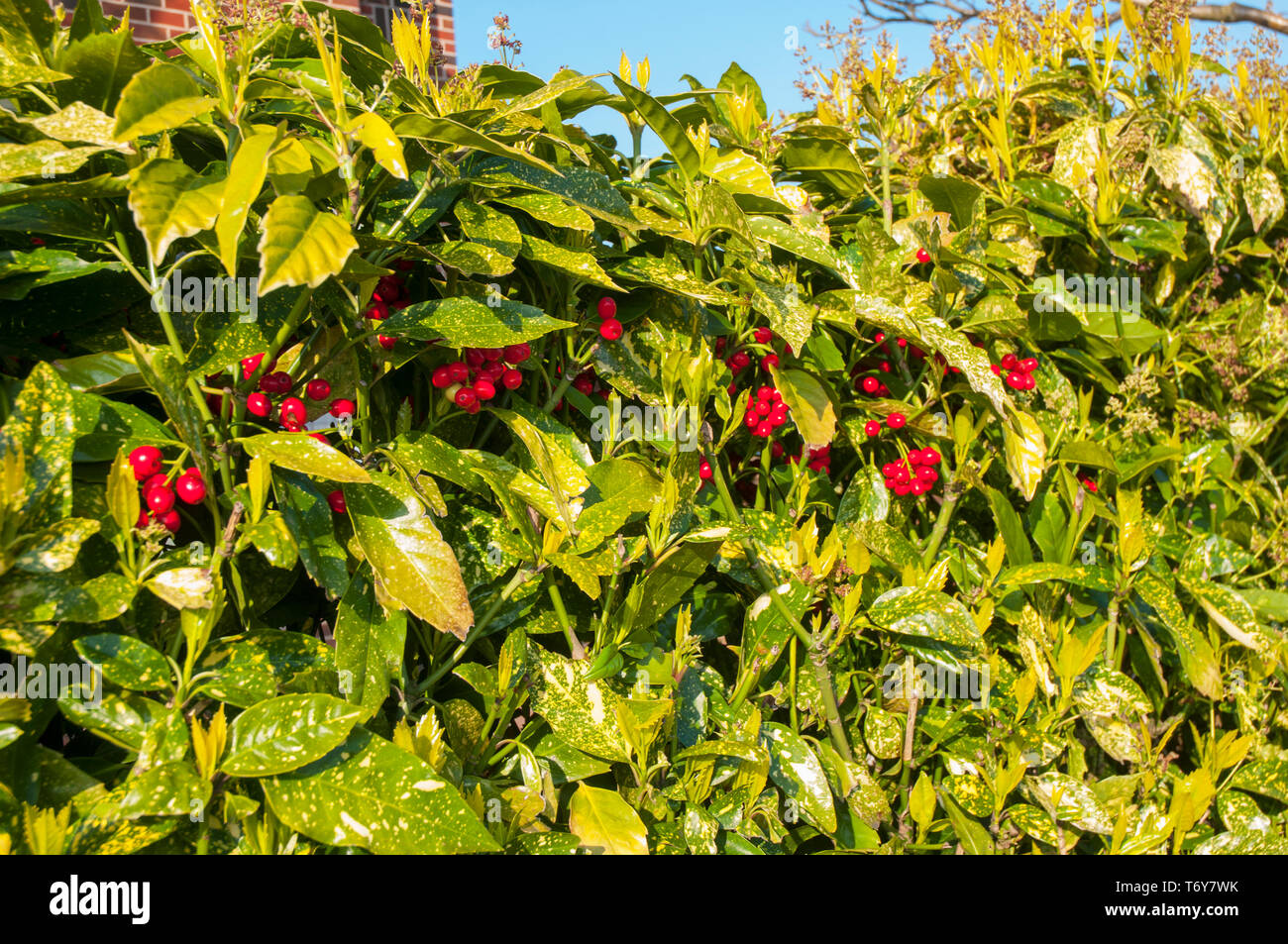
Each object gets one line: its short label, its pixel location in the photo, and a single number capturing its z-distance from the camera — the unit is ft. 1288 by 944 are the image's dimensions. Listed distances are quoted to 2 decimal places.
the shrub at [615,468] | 3.33
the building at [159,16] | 17.47
